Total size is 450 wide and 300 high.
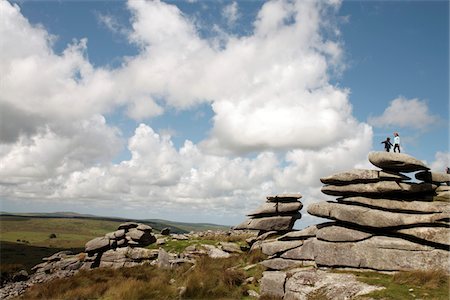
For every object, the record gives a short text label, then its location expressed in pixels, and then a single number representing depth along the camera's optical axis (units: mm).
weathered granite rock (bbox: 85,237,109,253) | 42875
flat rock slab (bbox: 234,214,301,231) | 33656
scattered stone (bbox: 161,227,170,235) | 59906
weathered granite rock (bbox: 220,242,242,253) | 33875
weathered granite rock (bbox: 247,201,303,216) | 34281
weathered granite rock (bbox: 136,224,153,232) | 47594
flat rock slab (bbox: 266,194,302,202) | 35156
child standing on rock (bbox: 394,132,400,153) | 26125
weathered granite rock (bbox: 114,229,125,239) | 45794
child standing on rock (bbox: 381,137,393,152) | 26344
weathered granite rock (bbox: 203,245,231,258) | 32391
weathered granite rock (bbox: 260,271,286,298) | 20938
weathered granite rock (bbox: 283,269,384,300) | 17906
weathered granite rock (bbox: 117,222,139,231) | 49250
